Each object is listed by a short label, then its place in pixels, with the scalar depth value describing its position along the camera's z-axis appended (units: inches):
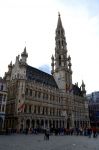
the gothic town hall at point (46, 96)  2097.7
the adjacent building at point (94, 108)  4089.6
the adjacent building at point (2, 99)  1857.8
